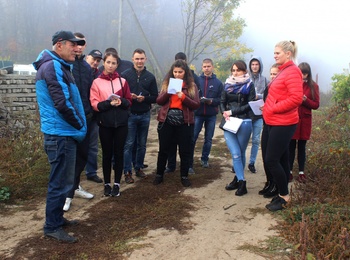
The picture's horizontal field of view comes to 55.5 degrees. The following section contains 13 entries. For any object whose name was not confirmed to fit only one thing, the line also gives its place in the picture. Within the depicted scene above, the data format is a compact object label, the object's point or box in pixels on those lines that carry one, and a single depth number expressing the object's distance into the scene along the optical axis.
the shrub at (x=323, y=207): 2.98
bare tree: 18.59
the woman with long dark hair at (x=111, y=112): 4.50
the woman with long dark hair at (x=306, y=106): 5.18
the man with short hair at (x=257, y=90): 6.01
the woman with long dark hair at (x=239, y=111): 4.92
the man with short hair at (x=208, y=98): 6.18
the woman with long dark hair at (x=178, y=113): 5.05
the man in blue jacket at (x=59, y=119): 3.28
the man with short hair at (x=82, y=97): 4.21
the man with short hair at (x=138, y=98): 5.39
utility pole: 16.30
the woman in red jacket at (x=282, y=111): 3.97
